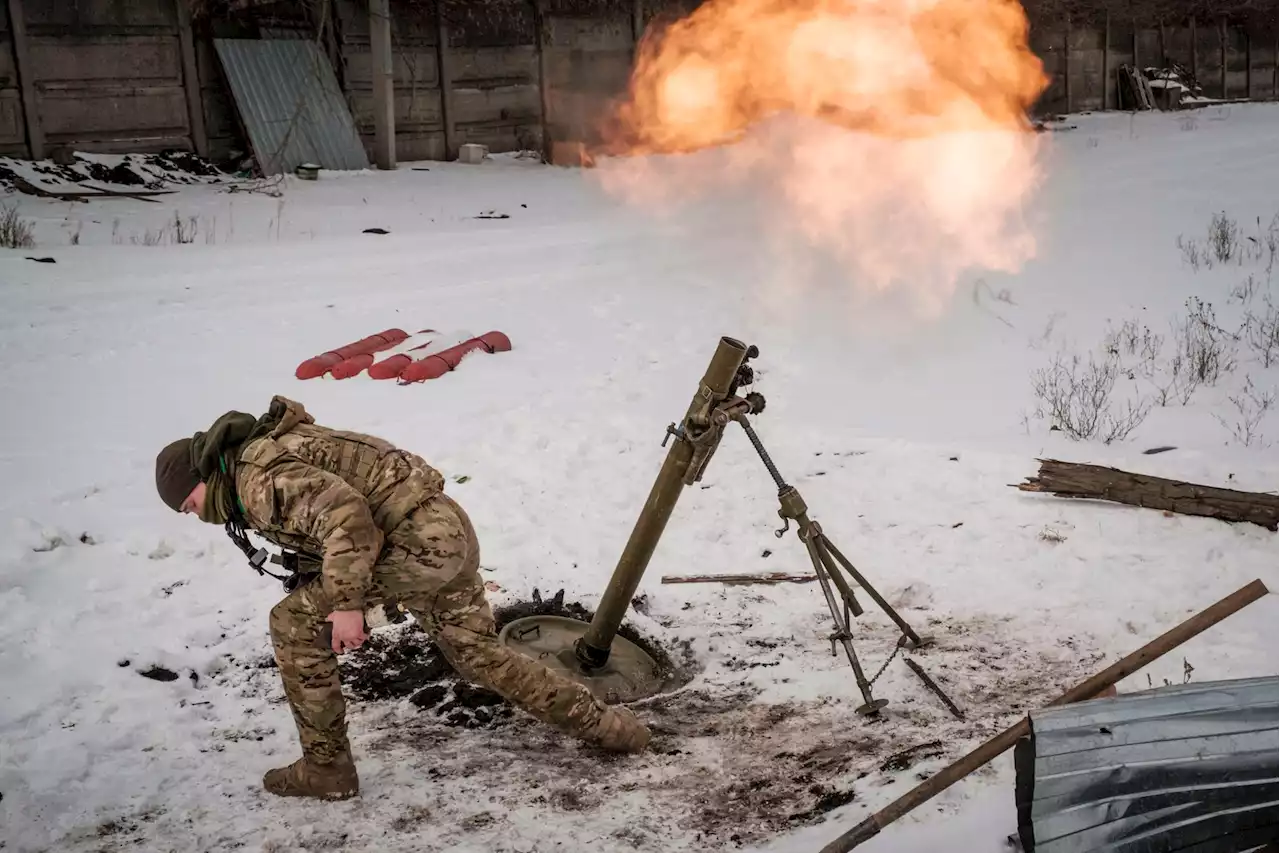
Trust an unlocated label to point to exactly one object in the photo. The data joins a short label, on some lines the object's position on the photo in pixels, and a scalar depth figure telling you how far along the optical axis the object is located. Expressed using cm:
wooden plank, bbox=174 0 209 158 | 1593
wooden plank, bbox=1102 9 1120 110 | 2544
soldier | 389
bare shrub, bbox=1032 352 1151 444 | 788
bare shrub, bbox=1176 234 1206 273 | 1192
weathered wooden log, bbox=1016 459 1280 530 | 624
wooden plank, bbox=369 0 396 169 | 1631
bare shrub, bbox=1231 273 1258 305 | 1077
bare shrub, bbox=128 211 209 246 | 1210
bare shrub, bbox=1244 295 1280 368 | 917
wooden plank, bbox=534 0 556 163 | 1919
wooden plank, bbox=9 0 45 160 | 1466
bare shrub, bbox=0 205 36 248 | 1123
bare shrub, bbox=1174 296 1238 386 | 885
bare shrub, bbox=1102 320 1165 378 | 921
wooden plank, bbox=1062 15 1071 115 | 2498
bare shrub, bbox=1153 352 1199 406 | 847
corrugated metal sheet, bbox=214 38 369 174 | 1631
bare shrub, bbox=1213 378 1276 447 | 762
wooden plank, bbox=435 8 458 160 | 1847
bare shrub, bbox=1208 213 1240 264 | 1221
